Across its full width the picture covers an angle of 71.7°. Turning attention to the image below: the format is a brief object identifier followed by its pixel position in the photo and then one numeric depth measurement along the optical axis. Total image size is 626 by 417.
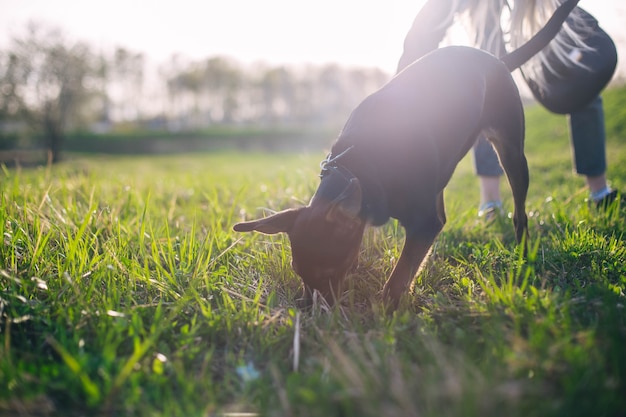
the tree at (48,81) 28.17
